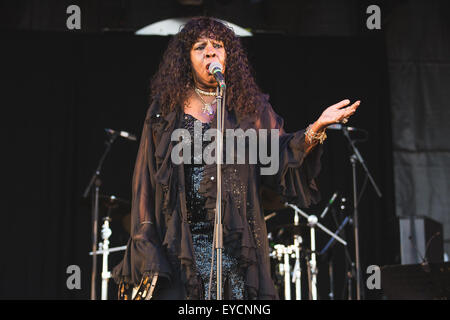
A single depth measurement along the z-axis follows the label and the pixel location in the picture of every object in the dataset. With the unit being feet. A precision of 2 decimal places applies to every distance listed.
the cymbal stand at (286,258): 17.81
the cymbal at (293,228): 17.58
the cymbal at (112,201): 17.72
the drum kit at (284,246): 17.75
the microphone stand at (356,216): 18.02
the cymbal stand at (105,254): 17.76
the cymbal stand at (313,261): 17.40
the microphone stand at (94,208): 17.51
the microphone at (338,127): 18.25
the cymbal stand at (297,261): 17.79
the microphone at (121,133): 18.33
